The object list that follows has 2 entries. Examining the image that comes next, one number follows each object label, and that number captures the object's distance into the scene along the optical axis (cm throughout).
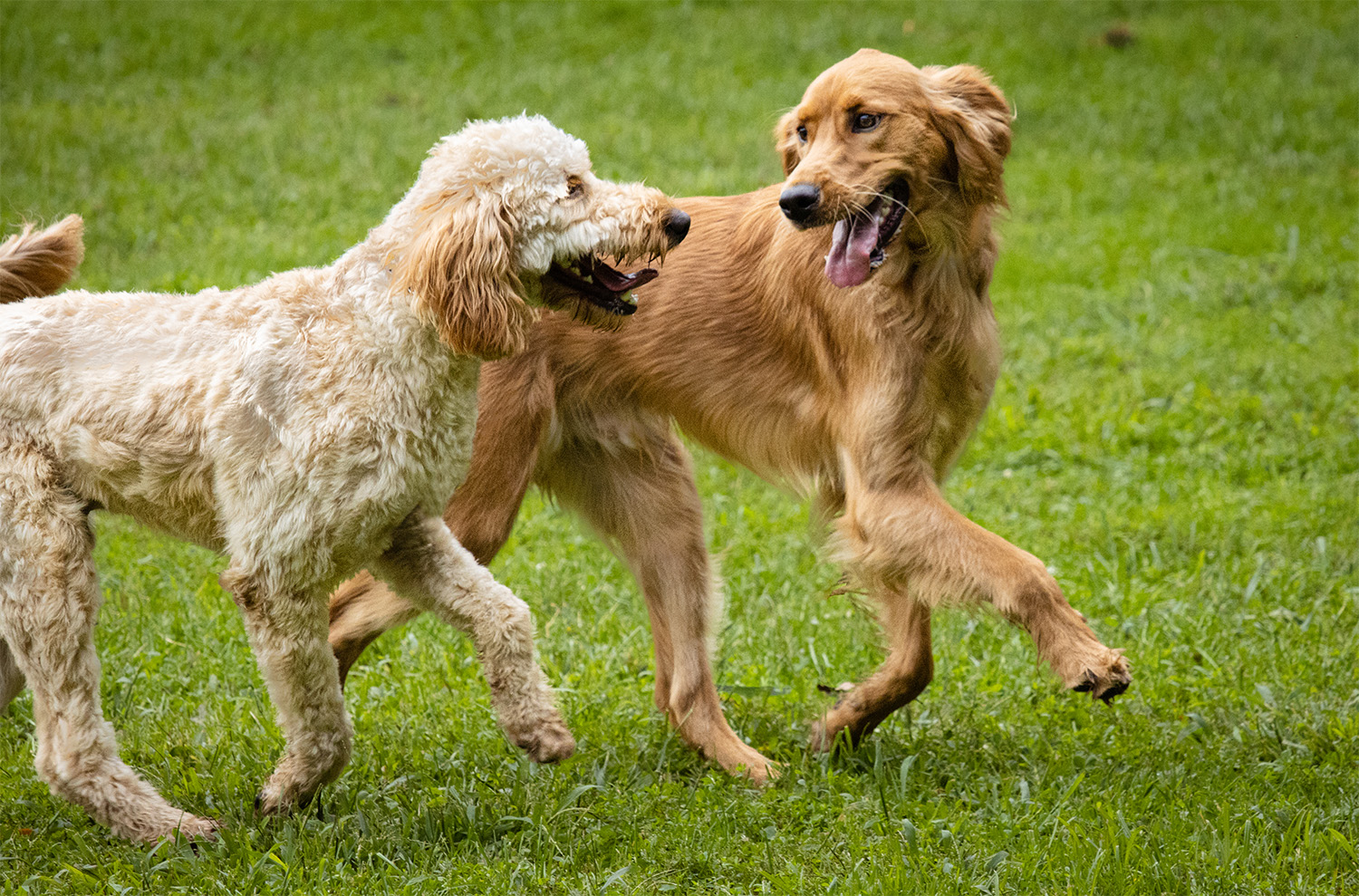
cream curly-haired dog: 714
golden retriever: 884
